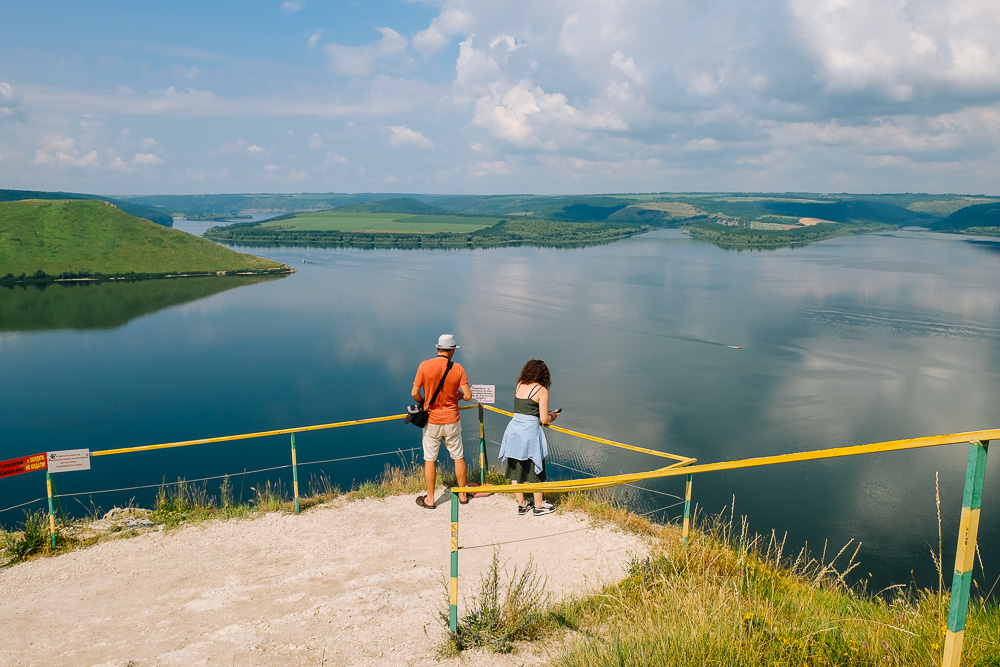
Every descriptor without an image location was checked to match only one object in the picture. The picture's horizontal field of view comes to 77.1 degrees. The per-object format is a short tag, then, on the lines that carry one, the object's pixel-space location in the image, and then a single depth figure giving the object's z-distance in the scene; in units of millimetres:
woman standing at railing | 6523
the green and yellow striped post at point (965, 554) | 2305
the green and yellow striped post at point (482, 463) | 7935
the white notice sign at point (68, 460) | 6289
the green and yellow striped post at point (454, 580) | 3998
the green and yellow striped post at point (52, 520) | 6191
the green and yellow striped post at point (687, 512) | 5412
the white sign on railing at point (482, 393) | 7266
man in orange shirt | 6648
